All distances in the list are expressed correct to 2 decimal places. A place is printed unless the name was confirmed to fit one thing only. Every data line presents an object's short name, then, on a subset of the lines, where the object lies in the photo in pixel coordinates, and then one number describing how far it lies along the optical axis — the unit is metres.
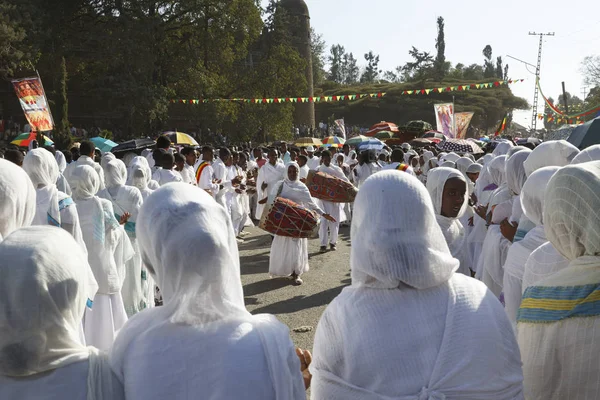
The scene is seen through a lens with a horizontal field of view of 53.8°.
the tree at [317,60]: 60.69
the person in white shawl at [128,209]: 5.53
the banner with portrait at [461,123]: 27.97
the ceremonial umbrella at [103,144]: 13.93
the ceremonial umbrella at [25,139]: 14.75
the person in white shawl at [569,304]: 1.91
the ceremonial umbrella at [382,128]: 36.03
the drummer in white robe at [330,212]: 10.20
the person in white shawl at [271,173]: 11.21
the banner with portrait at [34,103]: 12.92
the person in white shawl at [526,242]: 3.08
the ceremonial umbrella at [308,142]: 26.94
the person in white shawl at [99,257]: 4.78
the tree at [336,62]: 84.88
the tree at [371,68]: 86.00
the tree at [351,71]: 96.09
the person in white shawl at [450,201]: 4.24
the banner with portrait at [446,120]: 26.80
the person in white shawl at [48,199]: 4.35
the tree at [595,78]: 49.06
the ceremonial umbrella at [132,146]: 11.55
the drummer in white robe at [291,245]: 7.87
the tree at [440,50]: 65.69
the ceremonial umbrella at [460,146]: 18.52
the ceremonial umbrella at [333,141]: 27.36
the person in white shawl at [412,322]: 1.81
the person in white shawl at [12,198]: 2.93
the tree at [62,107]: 21.75
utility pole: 40.56
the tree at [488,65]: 75.55
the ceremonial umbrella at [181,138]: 16.47
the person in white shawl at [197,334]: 1.69
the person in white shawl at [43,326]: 1.57
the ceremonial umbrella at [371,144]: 23.08
